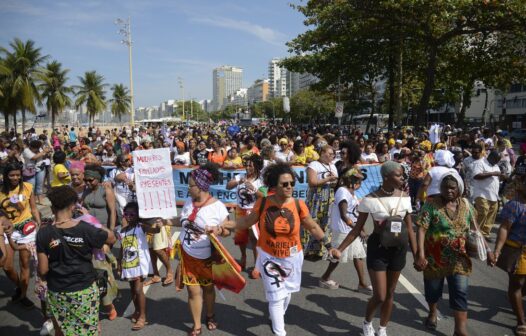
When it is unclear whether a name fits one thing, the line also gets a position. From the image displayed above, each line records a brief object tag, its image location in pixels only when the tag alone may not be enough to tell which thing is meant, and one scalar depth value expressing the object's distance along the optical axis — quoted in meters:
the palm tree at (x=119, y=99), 83.44
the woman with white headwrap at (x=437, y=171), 6.11
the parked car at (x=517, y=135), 36.25
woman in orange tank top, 3.71
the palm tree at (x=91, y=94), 66.06
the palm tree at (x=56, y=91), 49.97
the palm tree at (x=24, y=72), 37.25
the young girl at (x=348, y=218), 5.03
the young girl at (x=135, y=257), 4.34
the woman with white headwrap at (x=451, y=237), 3.85
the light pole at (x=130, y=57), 31.67
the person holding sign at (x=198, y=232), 3.97
